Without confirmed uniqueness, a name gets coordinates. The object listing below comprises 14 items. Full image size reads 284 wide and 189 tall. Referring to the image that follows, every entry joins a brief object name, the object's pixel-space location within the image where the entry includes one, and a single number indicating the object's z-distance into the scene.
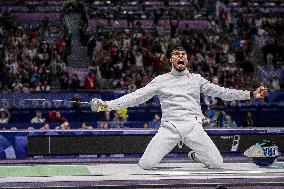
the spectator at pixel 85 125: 14.56
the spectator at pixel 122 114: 15.91
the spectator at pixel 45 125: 14.38
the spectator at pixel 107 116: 15.91
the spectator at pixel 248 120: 16.88
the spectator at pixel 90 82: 18.12
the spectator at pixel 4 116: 15.30
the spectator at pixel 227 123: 12.27
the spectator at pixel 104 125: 14.68
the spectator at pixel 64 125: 13.82
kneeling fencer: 7.35
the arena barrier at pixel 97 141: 8.90
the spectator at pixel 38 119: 15.45
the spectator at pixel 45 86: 17.73
